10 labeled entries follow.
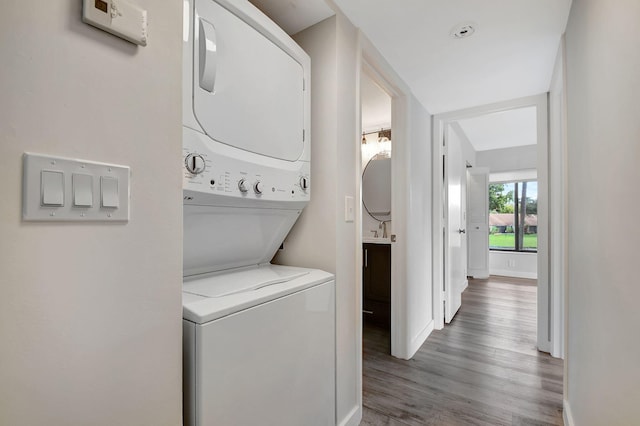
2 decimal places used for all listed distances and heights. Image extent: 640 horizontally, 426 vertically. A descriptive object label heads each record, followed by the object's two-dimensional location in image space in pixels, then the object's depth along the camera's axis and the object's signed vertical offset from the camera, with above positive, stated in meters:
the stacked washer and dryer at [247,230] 0.87 -0.08
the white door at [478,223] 5.45 -0.21
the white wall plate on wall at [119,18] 0.63 +0.43
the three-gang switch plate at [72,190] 0.55 +0.05
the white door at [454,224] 3.12 -0.14
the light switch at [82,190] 0.61 +0.05
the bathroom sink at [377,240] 2.80 -0.27
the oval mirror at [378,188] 3.23 +0.27
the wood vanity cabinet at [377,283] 2.98 -0.74
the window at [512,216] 5.61 -0.07
